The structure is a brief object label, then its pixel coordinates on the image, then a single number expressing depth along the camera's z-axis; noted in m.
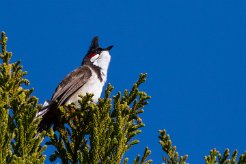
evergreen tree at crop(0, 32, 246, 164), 7.04
